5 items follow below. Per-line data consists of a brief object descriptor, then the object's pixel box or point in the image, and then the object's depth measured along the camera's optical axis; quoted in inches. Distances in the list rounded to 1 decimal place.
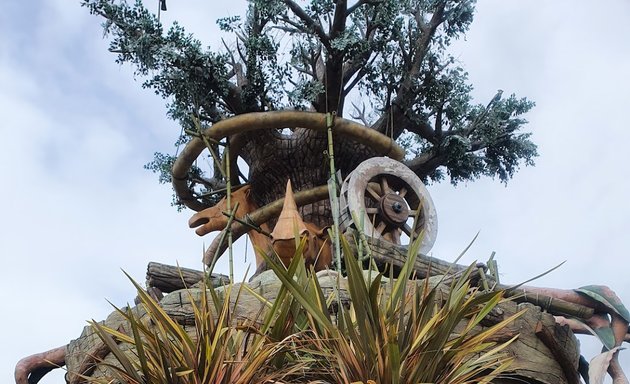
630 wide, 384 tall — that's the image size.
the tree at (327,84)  454.9
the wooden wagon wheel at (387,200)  364.2
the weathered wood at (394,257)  325.4
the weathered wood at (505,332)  281.7
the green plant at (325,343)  222.5
